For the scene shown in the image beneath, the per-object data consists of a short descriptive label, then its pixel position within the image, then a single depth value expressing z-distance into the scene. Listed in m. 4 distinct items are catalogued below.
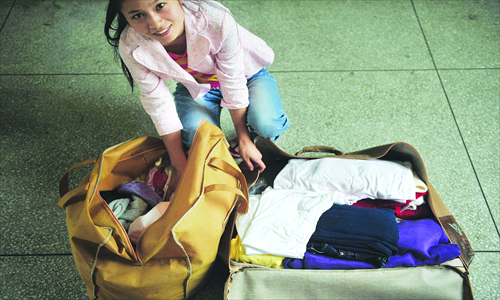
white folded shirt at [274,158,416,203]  1.04
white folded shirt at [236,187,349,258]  0.94
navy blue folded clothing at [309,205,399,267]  0.93
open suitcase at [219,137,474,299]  0.92
